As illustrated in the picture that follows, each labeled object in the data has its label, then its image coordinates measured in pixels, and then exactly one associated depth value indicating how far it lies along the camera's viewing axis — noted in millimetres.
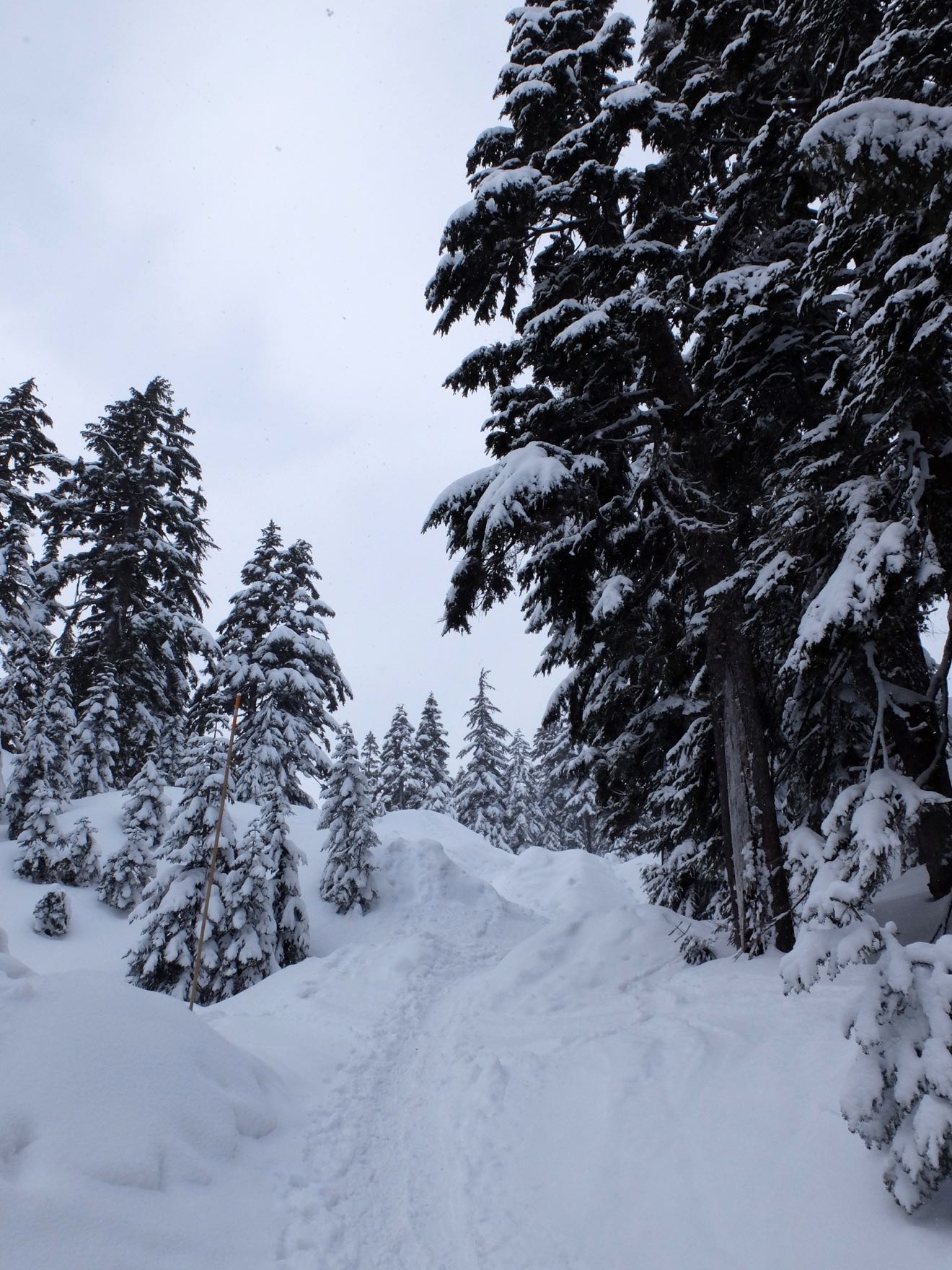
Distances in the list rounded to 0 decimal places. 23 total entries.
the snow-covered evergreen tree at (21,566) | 20453
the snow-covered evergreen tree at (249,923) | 11742
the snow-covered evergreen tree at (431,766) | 40406
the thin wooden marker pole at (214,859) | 8914
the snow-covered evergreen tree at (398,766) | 40594
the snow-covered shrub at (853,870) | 3389
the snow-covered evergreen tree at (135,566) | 22188
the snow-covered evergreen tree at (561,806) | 32094
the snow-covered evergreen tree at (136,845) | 15461
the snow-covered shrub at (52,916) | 13531
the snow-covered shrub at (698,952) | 7316
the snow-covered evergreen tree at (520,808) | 44812
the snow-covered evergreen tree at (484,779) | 41000
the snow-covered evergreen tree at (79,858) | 15531
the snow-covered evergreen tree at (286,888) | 12867
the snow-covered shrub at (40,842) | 15242
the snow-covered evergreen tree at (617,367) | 7254
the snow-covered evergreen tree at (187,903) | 11734
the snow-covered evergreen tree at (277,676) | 22516
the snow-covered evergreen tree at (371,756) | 46222
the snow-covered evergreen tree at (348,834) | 15594
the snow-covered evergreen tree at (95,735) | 19562
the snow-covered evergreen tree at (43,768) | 15711
